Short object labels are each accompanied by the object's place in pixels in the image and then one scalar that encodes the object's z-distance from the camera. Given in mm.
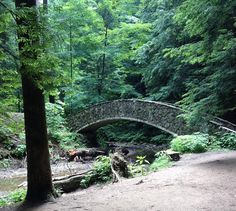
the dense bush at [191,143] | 8940
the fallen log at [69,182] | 7222
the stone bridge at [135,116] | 12037
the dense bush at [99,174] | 7341
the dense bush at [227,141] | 8669
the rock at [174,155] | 8211
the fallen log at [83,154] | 13036
